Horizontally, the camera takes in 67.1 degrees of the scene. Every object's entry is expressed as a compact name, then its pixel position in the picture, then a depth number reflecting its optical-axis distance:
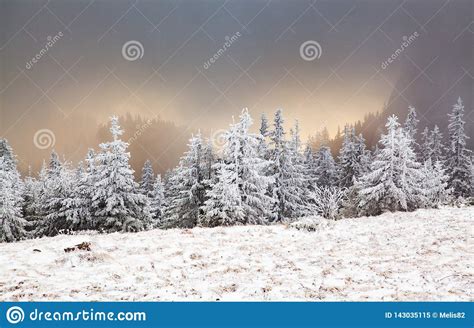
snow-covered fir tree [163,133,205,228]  24.28
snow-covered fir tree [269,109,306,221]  28.20
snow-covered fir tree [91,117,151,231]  22.86
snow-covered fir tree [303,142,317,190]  41.22
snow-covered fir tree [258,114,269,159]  28.62
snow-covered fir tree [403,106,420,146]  38.26
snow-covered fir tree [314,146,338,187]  44.44
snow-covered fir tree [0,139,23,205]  33.10
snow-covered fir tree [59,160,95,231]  24.73
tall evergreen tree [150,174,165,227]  43.41
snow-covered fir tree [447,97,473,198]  36.19
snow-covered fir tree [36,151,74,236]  25.81
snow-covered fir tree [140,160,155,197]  46.30
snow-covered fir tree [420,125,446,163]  42.31
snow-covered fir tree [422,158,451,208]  28.32
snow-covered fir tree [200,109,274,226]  19.44
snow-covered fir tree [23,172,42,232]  33.00
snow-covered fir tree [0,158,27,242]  25.06
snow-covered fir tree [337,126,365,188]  40.66
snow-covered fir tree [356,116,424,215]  19.84
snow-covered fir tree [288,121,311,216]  28.75
